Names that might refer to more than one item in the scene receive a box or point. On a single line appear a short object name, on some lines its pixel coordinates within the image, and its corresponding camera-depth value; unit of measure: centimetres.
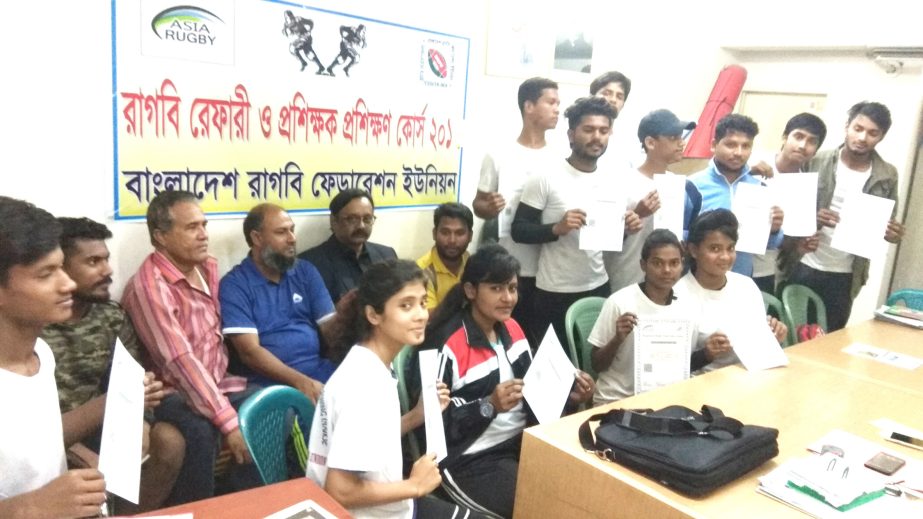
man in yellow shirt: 316
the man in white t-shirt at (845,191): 360
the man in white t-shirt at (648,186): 314
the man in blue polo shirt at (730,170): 329
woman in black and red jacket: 206
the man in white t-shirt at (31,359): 138
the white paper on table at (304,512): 132
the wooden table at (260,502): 133
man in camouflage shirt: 207
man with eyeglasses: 304
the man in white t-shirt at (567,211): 307
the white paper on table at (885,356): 276
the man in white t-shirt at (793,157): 360
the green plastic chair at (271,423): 177
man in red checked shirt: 221
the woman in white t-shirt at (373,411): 154
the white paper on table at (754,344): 253
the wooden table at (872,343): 259
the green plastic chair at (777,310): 347
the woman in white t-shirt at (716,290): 261
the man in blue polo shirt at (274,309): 260
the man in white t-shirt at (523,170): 333
